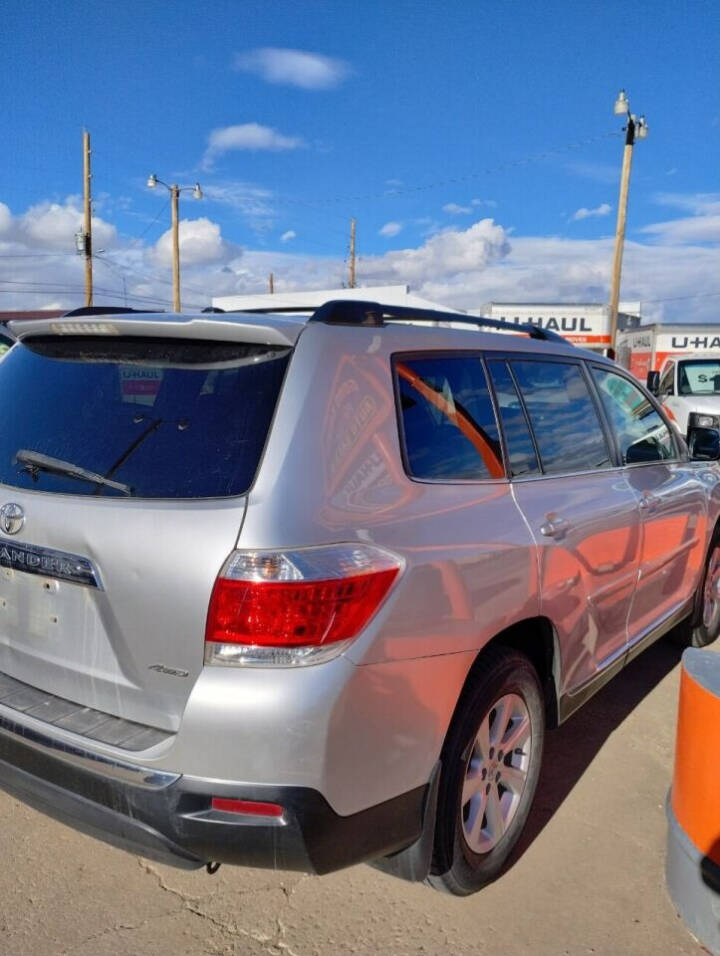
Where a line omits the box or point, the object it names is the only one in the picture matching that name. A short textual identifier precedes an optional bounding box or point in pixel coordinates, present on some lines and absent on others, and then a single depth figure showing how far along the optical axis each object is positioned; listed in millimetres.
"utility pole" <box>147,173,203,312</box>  31125
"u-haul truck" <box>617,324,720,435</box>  12312
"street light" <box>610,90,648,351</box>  19797
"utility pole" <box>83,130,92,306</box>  26078
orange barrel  2348
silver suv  1917
